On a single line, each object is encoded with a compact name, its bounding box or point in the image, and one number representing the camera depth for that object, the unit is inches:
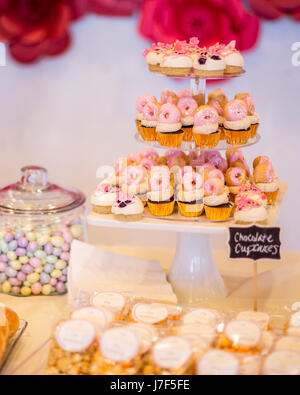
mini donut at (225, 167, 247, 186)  82.0
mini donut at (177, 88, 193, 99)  84.4
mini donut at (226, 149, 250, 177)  85.8
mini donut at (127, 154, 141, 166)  86.7
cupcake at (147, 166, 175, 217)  78.0
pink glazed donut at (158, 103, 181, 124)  79.5
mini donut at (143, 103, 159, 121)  83.0
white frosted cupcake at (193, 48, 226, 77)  79.4
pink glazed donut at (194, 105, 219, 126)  78.7
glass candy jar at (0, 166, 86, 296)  83.5
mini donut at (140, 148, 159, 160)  88.0
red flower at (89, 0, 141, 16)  143.3
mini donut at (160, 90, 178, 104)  83.2
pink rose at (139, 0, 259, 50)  137.6
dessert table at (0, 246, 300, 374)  68.1
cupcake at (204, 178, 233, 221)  76.2
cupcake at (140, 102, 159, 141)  83.0
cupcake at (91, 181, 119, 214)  78.5
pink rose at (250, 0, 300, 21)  135.6
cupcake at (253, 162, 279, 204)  81.7
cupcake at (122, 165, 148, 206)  81.0
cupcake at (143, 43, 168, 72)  84.3
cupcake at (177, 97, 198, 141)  81.1
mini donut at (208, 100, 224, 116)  83.9
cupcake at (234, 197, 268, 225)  74.2
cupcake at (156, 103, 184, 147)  79.5
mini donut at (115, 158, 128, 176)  84.7
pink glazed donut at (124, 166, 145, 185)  81.5
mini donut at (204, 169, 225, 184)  78.5
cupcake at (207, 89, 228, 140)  84.0
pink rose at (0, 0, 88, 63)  145.0
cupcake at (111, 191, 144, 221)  76.1
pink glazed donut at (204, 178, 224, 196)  76.9
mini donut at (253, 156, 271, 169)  84.2
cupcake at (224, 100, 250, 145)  81.1
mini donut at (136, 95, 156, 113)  84.6
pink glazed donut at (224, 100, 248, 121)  81.0
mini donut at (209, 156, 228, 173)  84.4
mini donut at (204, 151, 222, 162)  84.9
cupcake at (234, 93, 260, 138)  84.7
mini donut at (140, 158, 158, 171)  85.0
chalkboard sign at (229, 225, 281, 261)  69.9
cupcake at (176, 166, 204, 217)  77.1
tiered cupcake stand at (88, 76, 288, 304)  83.4
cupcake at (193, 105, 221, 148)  78.7
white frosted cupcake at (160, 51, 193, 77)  79.5
